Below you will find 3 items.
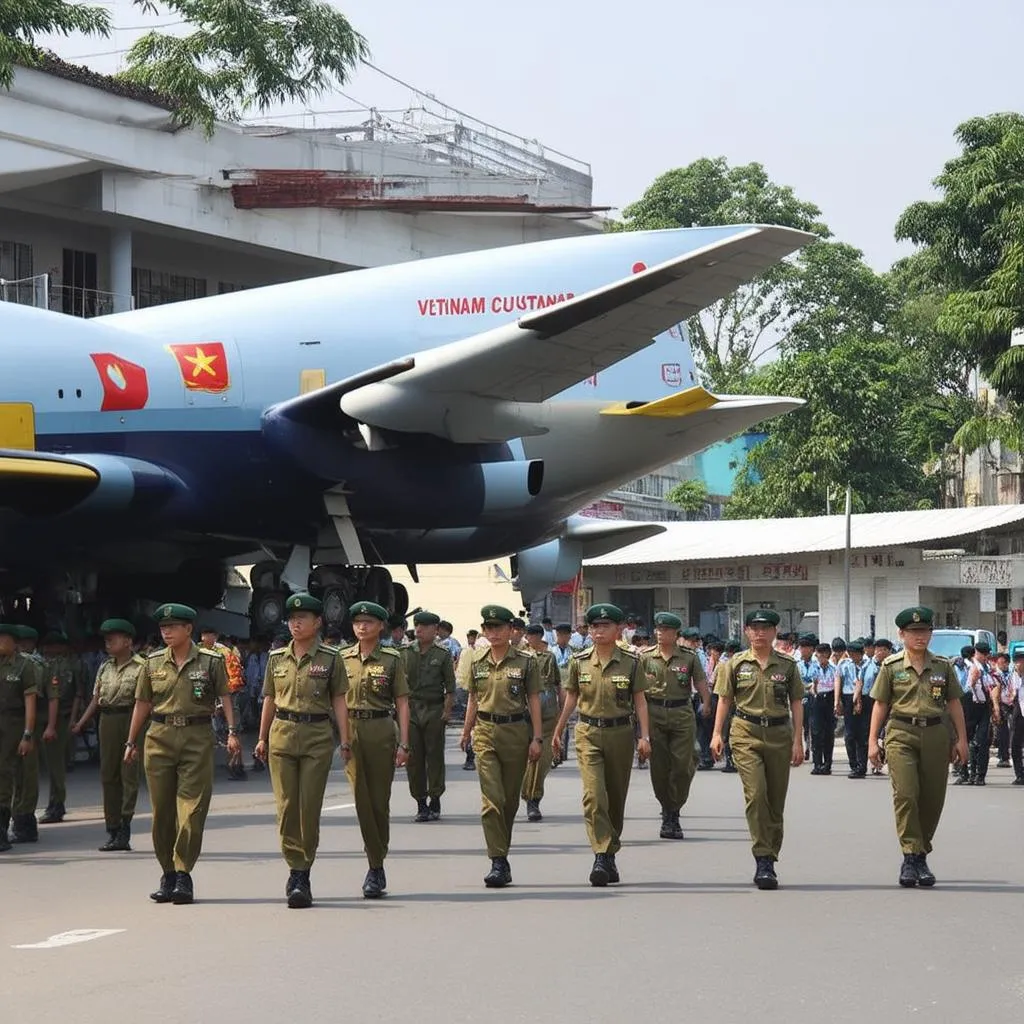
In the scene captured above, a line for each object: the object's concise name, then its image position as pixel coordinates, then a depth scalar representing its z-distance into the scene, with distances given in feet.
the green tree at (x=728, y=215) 194.29
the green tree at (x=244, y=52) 75.05
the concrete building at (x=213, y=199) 108.37
